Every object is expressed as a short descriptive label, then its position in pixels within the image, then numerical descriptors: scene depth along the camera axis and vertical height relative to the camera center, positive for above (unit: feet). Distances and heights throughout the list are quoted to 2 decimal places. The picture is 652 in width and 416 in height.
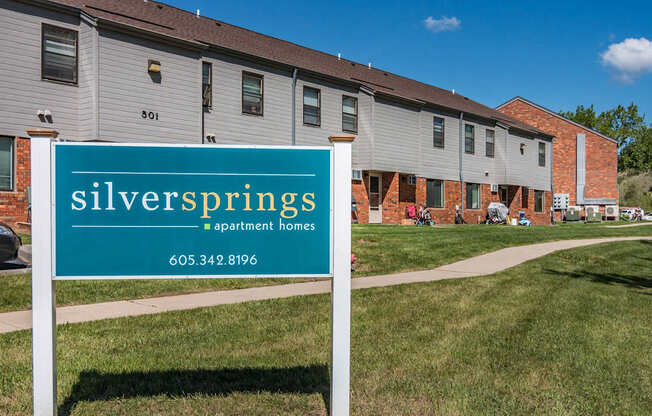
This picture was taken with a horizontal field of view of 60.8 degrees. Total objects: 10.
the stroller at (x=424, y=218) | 81.71 -1.49
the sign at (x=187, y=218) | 11.53 -0.22
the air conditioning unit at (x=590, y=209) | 119.34 -0.22
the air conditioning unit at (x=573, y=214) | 115.14 -1.23
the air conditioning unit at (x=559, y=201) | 127.12 +1.62
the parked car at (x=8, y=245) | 30.32 -2.05
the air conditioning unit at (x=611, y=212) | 133.56 -0.93
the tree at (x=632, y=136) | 242.58 +31.77
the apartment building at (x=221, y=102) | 48.19 +11.97
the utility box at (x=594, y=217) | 117.93 -1.89
